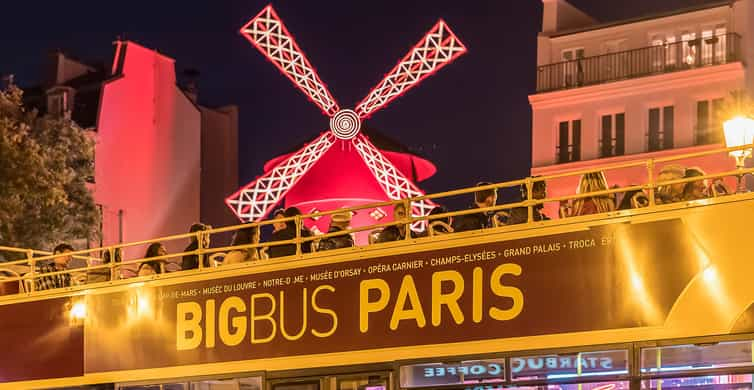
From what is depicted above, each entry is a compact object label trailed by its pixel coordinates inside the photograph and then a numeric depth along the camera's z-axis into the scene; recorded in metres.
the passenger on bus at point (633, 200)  14.02
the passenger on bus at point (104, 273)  18.92
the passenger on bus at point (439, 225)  15.57
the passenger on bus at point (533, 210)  14.52
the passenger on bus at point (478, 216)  15.02
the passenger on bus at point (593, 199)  14.17
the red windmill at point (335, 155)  34.28
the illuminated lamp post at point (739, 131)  17.33
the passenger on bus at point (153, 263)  18.00
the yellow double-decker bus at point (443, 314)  13.13
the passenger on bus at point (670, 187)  13.75
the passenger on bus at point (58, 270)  19.55
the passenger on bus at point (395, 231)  15.73
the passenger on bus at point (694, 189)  13.61
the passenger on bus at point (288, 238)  16.73
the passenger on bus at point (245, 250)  17.18
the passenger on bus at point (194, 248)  17.53
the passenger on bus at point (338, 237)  16.39
